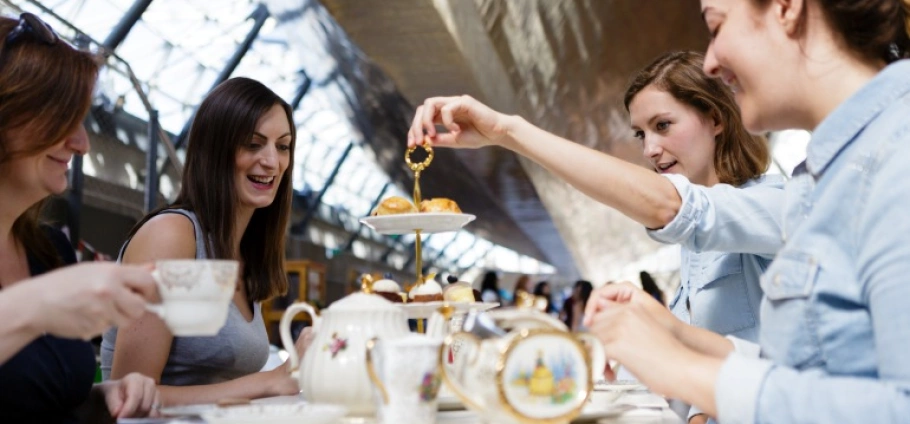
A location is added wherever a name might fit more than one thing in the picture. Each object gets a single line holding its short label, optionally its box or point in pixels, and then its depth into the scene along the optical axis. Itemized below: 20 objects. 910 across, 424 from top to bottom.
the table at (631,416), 1.26
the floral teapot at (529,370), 1.10
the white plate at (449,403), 1.48
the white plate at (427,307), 1.54
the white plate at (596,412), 1.28
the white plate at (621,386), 1.78
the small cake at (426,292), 1.63
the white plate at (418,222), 1.74
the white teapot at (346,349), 1.27
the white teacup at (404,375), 1.14
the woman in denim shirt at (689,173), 1.74
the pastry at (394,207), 1.91
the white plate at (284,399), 1.60
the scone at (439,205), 1.87
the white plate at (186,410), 1.27
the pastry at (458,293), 1.68
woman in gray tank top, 2.12
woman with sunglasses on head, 1.59
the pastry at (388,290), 1.62
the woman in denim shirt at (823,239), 1.01
